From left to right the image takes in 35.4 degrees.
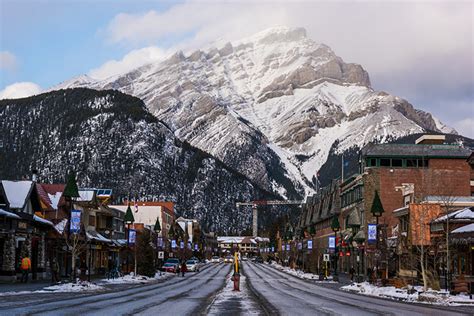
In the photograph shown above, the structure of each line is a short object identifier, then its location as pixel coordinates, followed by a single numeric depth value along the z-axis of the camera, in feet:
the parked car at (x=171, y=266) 346.33
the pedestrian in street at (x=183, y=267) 302.94
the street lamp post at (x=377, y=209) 204.52
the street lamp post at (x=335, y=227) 280.92
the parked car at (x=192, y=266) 375.66
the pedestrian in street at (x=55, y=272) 188.98
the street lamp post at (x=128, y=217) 254.90
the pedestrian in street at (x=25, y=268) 178.19
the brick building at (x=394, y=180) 300.81
